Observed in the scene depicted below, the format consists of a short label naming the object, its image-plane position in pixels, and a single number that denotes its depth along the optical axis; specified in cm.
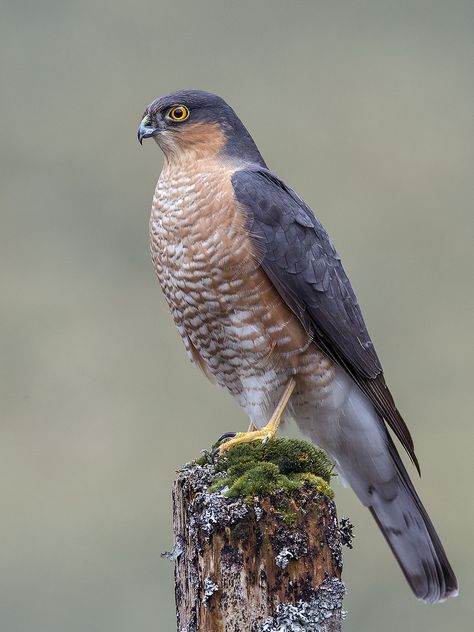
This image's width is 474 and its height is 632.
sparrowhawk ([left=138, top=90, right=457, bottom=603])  808
